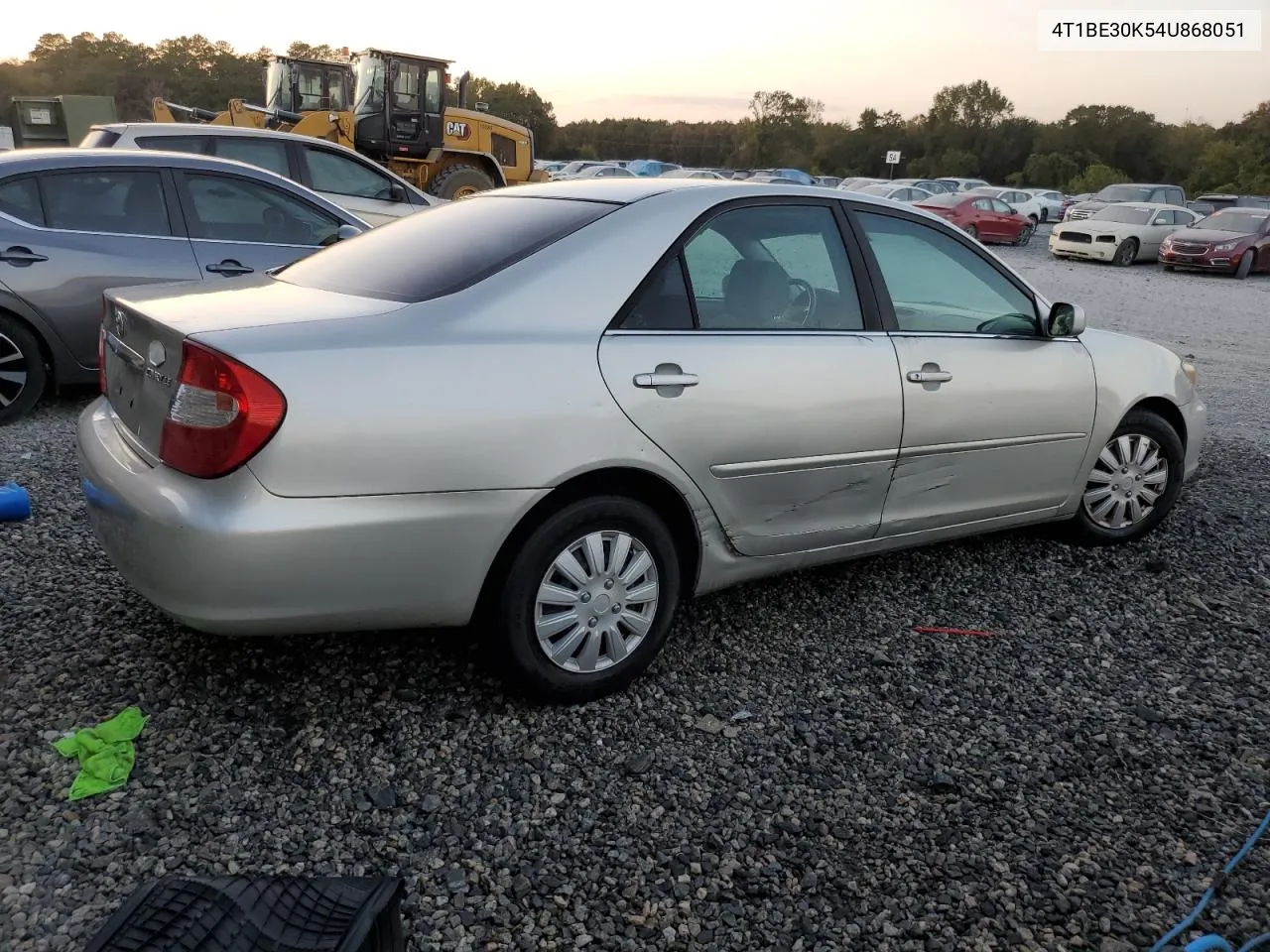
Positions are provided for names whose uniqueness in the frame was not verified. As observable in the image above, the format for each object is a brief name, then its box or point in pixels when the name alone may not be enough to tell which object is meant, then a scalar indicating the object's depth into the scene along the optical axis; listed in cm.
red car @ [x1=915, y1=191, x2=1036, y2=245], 2611
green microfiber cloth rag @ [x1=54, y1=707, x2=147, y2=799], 267
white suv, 895
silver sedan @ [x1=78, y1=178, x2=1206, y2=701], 259
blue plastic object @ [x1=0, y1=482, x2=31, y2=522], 435
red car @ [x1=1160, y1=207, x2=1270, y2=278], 2153
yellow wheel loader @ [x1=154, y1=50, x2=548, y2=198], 1620
